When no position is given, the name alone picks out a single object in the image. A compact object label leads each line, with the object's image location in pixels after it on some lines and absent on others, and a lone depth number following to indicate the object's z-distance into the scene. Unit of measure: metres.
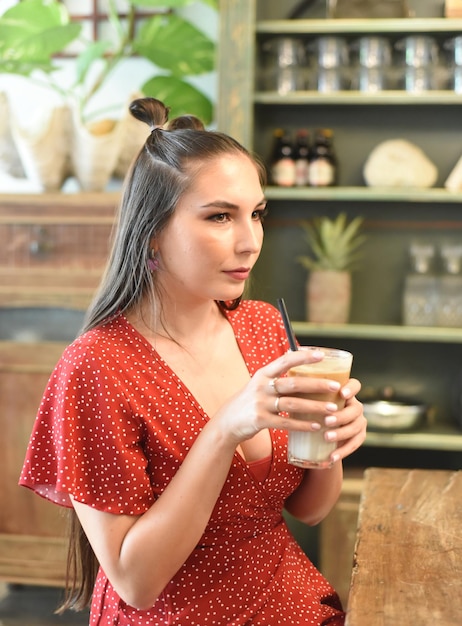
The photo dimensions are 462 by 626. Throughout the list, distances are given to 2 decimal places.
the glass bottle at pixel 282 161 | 3.18
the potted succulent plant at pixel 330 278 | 3.16
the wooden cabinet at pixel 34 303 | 3.01
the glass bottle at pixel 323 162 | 3.17
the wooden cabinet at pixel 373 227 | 3.10
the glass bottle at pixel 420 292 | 3.16
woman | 1.31
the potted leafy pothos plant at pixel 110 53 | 3.12
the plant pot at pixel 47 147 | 3.05
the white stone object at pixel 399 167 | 3.13
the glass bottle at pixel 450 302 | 3.12
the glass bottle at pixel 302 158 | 3.20
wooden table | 1.15
